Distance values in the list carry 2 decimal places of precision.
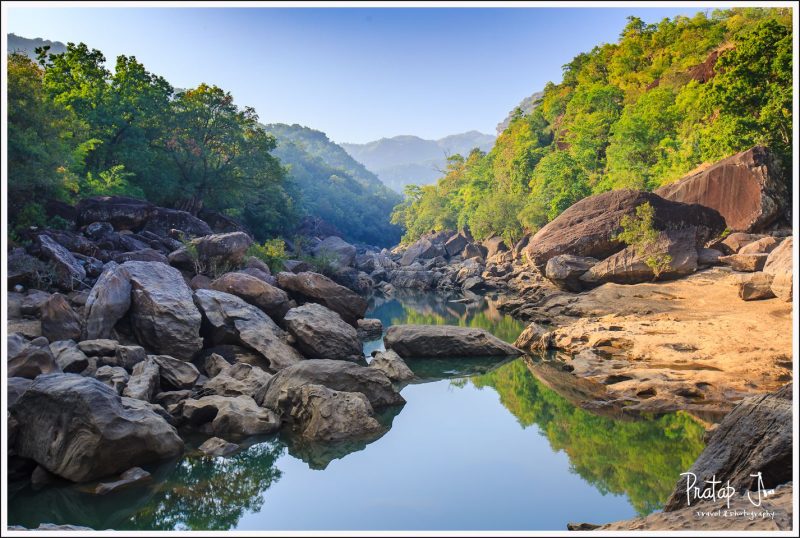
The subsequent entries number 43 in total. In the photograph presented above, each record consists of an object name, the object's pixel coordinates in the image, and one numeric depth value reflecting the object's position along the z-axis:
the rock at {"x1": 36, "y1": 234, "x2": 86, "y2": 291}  13.95
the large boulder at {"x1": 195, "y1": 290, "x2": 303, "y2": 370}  13.19
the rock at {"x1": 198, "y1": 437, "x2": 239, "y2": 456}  8.50
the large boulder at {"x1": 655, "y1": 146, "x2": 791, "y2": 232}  23.34
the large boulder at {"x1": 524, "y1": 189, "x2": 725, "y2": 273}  24.20
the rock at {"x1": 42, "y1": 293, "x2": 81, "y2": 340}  11.22
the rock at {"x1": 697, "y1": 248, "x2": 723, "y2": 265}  22.39
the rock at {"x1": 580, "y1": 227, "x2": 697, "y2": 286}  22.41
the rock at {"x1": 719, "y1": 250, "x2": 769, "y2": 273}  19.58
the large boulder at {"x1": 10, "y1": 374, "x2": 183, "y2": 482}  7.12
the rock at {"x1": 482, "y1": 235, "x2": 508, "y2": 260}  45.83
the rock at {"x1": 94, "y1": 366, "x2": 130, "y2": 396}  9.58
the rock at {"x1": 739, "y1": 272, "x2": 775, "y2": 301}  16.69
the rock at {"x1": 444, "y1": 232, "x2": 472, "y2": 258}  52.56
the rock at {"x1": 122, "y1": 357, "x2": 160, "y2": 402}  9.36
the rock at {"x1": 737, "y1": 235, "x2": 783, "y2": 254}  20.00
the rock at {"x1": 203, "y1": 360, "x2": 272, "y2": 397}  10.65
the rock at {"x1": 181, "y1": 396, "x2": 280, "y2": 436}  9.35
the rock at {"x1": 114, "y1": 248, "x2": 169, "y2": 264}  16.69
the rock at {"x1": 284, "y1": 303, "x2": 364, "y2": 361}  13.87
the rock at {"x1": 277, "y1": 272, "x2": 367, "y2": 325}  18.02
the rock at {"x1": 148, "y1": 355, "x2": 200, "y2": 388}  10.69
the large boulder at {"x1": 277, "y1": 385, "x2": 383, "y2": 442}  9.39
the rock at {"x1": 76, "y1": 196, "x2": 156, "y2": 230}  19.25
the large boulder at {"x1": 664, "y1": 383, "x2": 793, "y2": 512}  4.94
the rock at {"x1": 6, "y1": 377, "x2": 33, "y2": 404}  7.57
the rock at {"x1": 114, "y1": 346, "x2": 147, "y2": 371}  10.71
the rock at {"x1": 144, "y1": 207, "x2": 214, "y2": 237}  21.69
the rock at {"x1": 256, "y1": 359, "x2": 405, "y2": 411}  10.45
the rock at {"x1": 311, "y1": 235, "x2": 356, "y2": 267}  36.42
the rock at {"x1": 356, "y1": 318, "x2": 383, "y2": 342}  19.02
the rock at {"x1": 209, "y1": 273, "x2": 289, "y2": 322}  15.65
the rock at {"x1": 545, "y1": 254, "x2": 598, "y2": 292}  24.89
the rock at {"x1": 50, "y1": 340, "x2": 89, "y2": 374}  9.79
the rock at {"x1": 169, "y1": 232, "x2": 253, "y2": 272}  18.34
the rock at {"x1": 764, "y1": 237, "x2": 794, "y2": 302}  15.18
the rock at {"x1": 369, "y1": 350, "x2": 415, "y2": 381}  13.68
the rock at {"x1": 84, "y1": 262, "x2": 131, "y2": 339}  11.88
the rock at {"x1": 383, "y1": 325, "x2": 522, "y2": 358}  15.89
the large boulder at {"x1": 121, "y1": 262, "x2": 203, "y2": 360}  12.30
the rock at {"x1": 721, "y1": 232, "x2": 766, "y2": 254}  22.92
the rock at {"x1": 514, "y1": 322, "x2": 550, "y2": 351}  16.75
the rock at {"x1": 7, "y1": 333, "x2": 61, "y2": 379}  8.34
